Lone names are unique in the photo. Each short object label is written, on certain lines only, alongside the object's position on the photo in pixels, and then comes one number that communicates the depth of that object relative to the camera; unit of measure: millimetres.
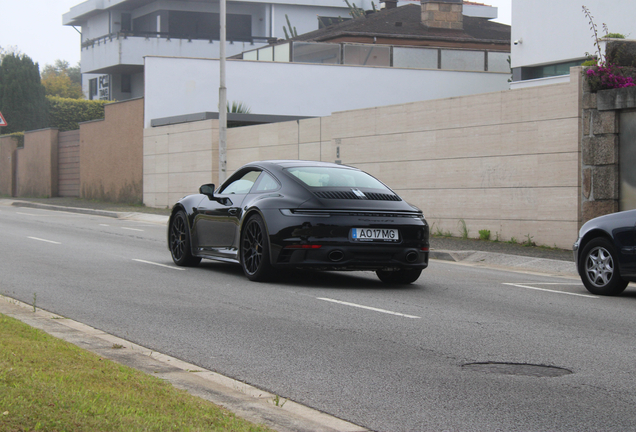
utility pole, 23812
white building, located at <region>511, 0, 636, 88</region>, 26609
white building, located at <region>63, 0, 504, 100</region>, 54875
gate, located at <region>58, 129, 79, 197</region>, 37906
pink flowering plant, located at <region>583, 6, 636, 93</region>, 15164
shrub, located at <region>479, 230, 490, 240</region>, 17188
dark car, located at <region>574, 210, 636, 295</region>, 9539
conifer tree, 50844
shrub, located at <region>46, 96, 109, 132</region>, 54625
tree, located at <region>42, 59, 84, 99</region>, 84125
